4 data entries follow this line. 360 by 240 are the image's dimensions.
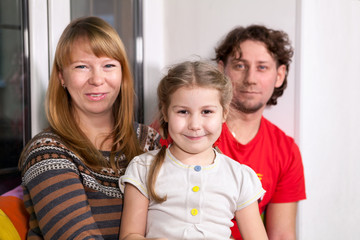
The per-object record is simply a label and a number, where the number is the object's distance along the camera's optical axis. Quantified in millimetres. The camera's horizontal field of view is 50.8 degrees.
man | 1874
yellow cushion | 1185
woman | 1180
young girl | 1225
